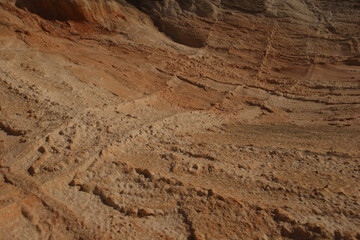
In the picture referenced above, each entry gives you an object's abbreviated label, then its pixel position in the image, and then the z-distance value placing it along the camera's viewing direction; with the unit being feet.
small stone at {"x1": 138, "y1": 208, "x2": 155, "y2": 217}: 7.61
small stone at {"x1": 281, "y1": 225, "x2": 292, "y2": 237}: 6.99
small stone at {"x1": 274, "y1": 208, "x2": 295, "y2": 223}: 7.24
